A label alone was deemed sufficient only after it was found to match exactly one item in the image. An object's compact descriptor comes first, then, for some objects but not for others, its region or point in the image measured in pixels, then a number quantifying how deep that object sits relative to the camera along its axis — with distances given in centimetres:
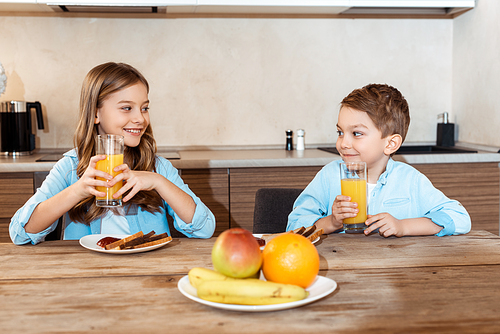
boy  140
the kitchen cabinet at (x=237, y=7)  232
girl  131
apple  71
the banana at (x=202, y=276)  76
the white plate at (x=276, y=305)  70
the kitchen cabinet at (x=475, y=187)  232
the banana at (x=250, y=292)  71
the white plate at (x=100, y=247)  102
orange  75
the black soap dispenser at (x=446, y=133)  276
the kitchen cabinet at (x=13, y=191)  212
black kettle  236
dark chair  149
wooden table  68
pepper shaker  271
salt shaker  270
